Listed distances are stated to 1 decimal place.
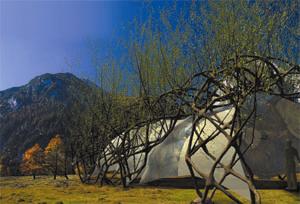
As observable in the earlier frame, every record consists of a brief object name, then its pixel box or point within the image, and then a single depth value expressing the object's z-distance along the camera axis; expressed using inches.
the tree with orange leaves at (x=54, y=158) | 1283.2
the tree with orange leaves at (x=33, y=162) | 1430.2
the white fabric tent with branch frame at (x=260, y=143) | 383.2
